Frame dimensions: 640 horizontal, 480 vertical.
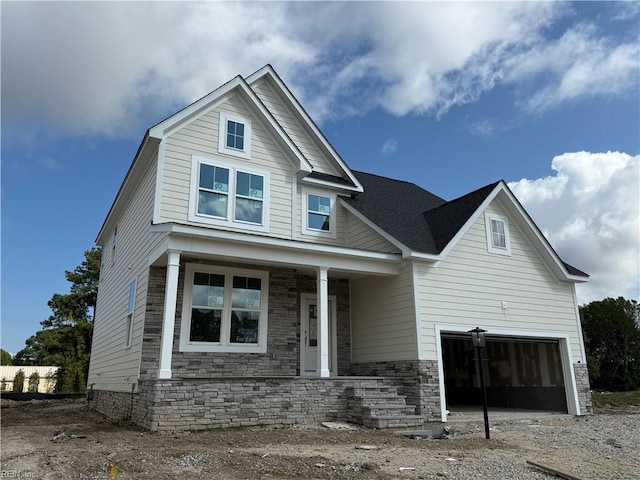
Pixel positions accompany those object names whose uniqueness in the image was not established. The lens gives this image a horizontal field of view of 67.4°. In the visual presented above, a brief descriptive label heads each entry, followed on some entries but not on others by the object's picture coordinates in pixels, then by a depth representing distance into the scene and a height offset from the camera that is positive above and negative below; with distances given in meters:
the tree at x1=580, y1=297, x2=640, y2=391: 27.42 +1.81
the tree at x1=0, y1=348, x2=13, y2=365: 53.17 +1.81
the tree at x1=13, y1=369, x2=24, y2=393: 25.33 -0.46
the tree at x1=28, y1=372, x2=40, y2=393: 26.08 -0.45
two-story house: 9.75 +2.14
